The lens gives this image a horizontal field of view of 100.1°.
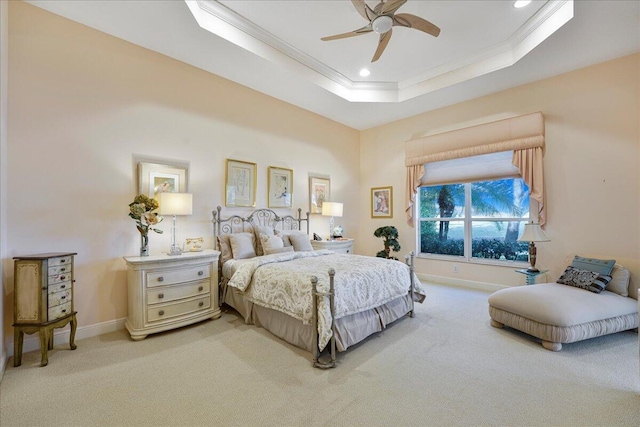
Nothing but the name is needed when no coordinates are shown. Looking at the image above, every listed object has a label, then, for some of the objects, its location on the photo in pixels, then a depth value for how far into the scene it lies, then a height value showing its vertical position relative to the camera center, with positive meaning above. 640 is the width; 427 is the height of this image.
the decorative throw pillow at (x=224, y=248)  3.91 -0.47
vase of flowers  3.13 +0.01
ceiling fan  2.72 +2.12
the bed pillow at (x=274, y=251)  4.05 -0.52
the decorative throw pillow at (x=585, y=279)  3.22 -0.78
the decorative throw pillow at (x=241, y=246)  3.91 -0.44
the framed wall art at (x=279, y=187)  4.91 +0.55
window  4.81 -0.04
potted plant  5.63 -0.46
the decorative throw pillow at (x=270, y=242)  4.07 -0.40
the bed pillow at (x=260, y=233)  4.25 -0.27
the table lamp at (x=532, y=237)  3.92 -0.29
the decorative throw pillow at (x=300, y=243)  4.47 -0.44
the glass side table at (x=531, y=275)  3.95 -0.85
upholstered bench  2.73 -1.01
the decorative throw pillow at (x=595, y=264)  3.37 -0.62
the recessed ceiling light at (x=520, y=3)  3.04 +2.46
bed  2.54 -0.80
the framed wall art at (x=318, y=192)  5.63 +0.52
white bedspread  2.61 -0.73
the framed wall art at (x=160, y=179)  3.45 +0.51
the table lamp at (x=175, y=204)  3.36 +0.15
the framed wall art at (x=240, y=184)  4.32 +0.54
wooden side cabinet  2.43 -0.78
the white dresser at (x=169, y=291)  2.96 -0.89
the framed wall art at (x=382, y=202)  6.27 +0.35
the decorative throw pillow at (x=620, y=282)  3.26 -0.79
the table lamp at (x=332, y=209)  5.53 +0.16
